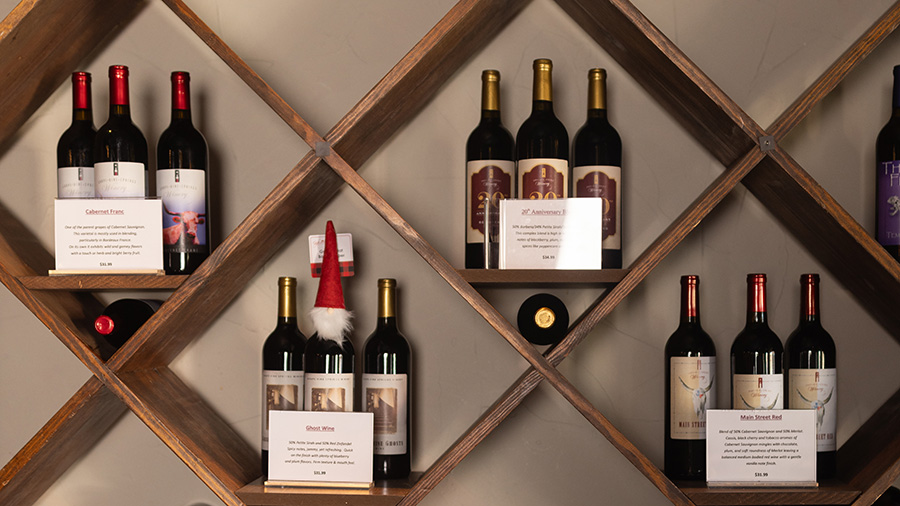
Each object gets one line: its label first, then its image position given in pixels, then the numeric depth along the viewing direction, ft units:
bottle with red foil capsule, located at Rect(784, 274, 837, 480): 4.02
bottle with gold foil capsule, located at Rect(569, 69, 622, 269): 4.07
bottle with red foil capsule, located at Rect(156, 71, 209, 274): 4.05
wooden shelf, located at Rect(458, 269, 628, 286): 3.85
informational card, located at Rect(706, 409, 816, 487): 3.82
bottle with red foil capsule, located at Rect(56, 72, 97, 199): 4.21
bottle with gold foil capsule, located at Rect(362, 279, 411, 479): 4.06
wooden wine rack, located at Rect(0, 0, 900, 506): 3.76
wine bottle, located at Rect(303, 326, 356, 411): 3.95
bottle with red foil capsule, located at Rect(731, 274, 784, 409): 4.00
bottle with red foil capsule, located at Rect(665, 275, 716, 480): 4.05
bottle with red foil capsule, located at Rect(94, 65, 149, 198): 4.01
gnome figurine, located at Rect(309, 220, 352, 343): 3.98
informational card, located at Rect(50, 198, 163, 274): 3.92
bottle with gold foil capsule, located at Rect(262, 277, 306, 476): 4.14
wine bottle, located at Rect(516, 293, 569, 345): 3.98
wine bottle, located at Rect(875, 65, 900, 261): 4.02
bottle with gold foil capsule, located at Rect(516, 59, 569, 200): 4.02
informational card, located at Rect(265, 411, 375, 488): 3.84
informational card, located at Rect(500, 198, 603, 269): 3.81
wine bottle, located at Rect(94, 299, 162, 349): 4.13
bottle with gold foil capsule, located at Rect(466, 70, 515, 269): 4.10
